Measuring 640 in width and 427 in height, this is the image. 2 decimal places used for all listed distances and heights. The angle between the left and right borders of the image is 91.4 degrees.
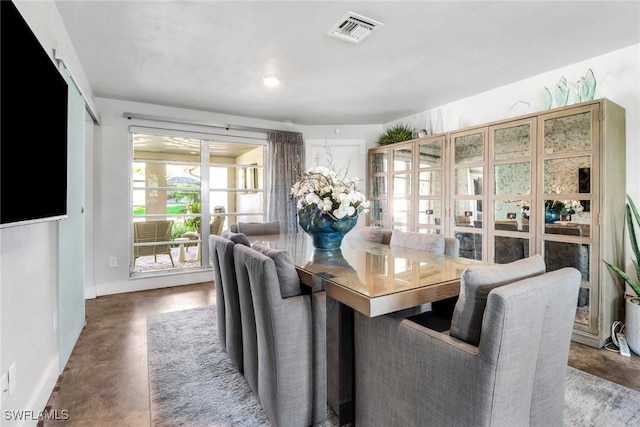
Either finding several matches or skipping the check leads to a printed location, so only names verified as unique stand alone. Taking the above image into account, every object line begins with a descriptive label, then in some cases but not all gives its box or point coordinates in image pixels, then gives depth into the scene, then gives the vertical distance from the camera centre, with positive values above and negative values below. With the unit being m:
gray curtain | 4.87 +0.59
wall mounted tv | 1.09 +0.37
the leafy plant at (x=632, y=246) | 2.42 -0.28
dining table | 1.25 -0.32
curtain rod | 4.00 +1.25
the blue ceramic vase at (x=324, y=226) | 2.23 -0.11
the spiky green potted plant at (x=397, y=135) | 4.51 +1.13
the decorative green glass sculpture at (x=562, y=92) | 2.87 +1.10
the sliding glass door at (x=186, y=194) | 4.27 +0.26
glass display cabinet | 2.50 +0.16
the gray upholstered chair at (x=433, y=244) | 2.21 -0.24
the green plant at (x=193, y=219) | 4.57 -0.10
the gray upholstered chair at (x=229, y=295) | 1.98 -0.56
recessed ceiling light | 3.21 +1.38
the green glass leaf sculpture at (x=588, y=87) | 2.70 +1.08
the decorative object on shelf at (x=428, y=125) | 4.36 +1.21
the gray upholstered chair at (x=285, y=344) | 1.45 -0.64
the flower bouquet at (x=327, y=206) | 2.17 +0.04
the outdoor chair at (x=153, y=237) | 4.24 -0.34
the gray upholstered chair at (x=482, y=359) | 0.98 -0.54
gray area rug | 1.64 -1.09
